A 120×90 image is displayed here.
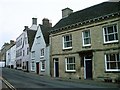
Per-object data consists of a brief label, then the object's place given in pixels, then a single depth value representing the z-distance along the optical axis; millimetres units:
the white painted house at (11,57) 71962
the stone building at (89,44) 24891
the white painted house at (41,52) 37844
